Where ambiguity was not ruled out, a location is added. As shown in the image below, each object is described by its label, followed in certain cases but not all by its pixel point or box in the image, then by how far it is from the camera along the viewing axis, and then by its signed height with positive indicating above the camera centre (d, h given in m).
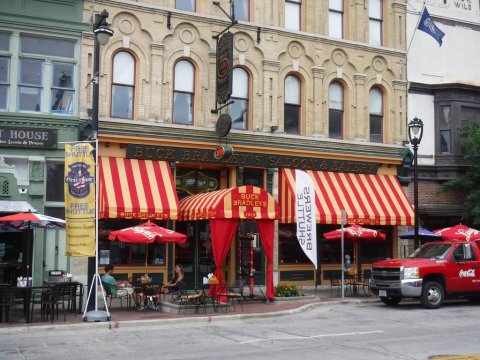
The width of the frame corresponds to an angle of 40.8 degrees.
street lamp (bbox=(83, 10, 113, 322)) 15.86 +2.34
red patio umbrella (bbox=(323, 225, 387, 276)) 21.98 +0.01
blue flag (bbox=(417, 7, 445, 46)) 27.02 +8.69
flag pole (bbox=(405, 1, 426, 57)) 27.86 +8.95
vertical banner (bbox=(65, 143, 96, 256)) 16.28 +0.92
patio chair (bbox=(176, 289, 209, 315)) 17.67 -1.92
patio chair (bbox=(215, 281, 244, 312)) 18.19 -1.82
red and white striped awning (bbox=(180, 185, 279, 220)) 18.95 +0.81
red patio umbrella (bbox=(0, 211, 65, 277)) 17.05 +0.24
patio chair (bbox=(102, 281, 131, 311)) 18.08 -1.77
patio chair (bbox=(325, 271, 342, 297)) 25.35 -1.70
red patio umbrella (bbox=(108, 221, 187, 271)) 18.20 -0.11
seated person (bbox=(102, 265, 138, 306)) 18.08 -1.58
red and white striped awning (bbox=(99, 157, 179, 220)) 20.81 +1.37
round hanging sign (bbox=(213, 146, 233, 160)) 22.06 +2.73
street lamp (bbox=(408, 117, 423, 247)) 22.59 +3.13
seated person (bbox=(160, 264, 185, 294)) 19.45 -1.57
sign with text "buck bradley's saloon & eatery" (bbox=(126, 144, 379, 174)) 22.36 +2.70
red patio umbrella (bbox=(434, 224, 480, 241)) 22.28 +0.05
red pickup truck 18.75 -1.20
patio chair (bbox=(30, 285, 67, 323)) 15.86 -1.71
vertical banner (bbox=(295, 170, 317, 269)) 20.55 +0.64
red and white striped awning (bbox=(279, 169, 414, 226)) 24.16 +1.36
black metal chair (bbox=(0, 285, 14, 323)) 15.35 -1.61
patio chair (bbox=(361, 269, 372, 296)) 22.57 -1.74
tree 26.53 +2.37
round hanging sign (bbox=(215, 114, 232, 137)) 22.23 +3.72
